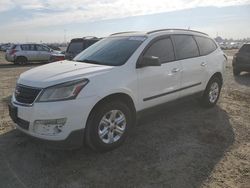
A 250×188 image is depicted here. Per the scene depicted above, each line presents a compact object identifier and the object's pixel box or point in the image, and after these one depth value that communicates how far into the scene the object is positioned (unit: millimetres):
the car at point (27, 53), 14653
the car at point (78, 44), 7860
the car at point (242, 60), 8880
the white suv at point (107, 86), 2663
